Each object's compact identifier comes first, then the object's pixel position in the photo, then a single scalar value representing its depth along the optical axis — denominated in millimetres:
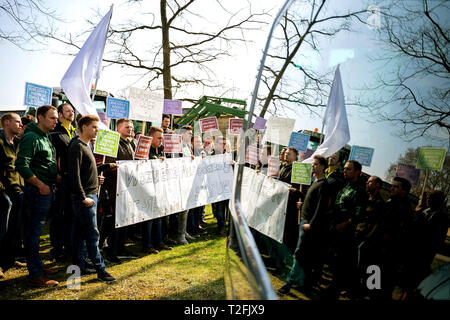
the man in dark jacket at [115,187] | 4598
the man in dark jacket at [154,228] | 5301
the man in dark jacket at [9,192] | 3844
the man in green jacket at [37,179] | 3561
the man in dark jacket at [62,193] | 4261
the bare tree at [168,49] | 12234
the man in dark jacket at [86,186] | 3648
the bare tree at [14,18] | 6720
